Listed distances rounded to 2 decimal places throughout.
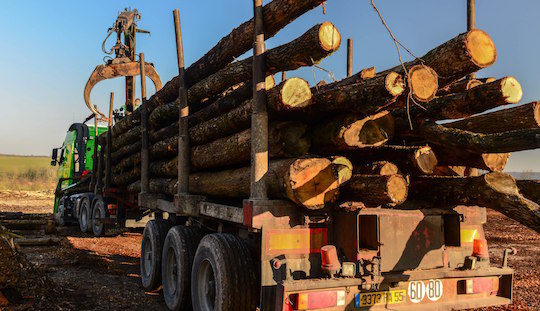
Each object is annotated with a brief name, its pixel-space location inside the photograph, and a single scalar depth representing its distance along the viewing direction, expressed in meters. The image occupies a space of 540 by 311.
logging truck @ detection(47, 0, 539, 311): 3.57
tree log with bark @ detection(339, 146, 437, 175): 4.00
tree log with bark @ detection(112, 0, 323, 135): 4.17
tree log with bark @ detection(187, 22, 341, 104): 3.85
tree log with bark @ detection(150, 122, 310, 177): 4.23
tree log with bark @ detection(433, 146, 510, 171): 4.07
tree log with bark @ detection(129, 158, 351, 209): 3.66
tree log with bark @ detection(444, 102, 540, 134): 3.65
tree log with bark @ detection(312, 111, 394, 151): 3.80
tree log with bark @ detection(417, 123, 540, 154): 3.17
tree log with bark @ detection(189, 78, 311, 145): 3.90
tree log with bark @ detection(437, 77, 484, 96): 4.39
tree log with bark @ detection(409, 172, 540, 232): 3.30
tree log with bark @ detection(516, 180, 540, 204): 3.88
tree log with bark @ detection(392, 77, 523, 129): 3.56
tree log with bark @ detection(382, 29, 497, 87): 3.32
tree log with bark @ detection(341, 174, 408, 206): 3.59
